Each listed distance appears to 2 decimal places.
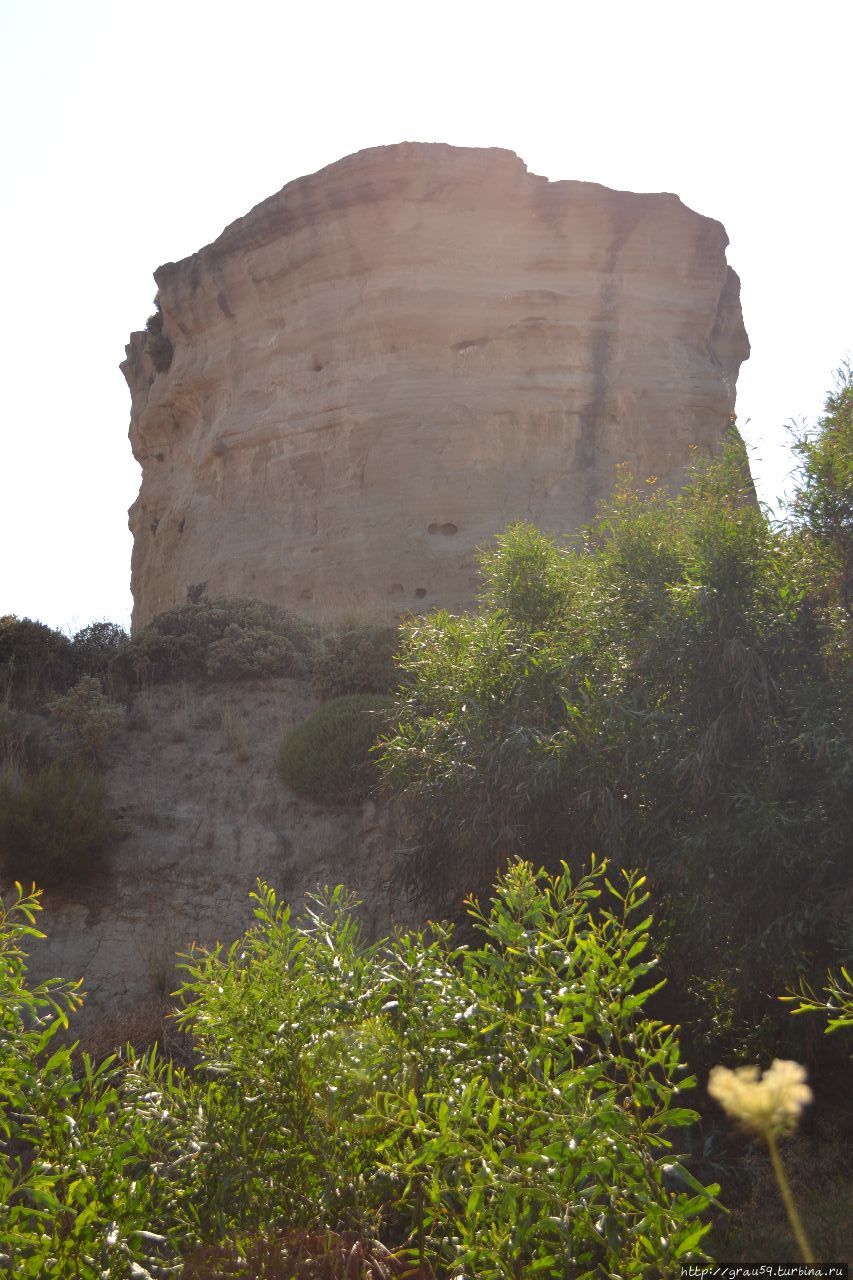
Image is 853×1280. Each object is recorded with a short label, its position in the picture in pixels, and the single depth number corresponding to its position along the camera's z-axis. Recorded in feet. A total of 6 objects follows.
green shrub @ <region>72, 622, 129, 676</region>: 42.27
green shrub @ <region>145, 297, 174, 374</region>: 75.10
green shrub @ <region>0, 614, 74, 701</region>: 40.19
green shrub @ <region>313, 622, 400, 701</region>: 39.60
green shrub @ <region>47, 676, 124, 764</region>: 36.04
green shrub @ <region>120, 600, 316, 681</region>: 41.91
